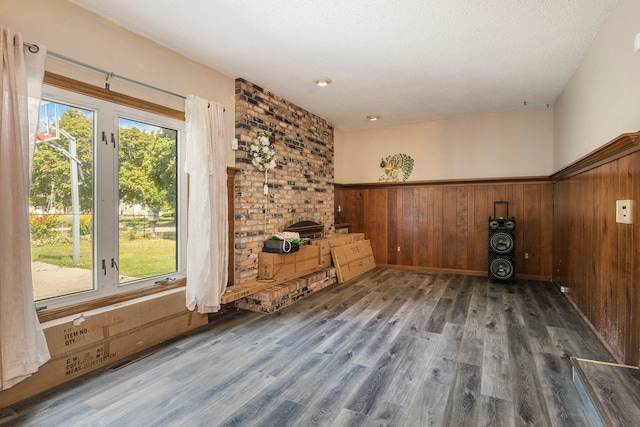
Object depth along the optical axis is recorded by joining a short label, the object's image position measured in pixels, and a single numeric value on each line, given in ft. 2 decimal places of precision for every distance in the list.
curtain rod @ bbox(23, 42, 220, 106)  7.16
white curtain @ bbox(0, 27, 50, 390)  6.66
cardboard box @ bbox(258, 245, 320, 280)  13.71
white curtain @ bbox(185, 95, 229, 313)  10.95
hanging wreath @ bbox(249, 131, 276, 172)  13.88
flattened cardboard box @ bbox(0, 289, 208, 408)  7.48
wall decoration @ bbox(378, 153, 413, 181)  21.24
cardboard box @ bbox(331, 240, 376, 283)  17.87
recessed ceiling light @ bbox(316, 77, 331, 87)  13.42
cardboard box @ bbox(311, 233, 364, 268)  17.12
